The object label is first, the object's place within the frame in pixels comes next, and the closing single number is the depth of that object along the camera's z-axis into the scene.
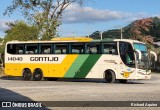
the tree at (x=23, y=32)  30.51
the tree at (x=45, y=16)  29.44
